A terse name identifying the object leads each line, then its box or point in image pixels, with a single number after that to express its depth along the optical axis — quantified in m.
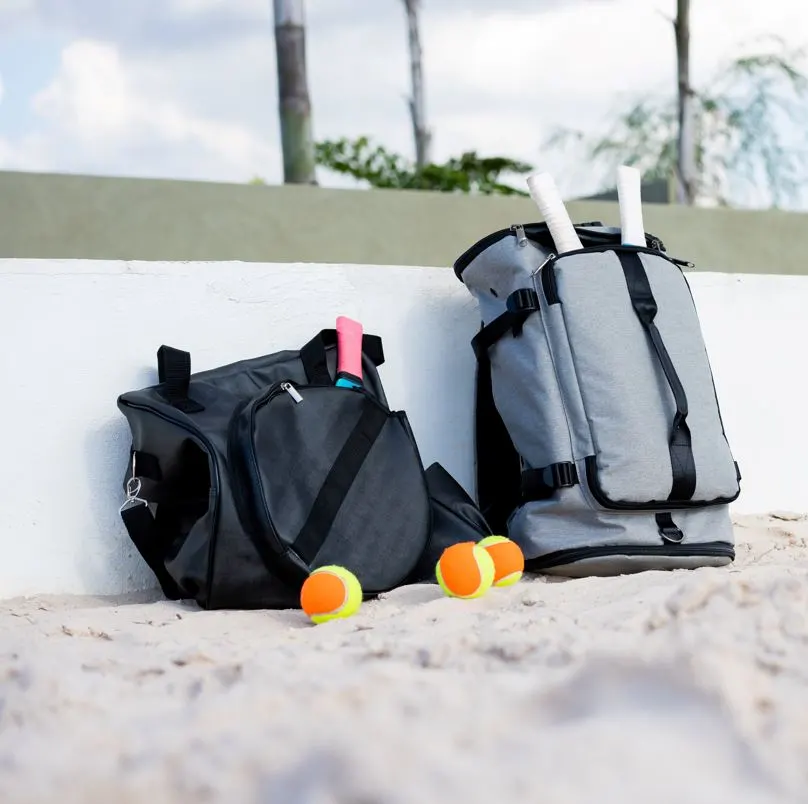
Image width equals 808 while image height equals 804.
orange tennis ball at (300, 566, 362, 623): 1.72
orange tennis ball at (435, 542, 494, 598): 1.74
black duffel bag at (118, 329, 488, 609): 1.88
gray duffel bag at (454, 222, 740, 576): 2.13
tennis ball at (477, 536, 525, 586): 1.87
